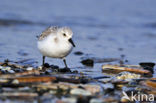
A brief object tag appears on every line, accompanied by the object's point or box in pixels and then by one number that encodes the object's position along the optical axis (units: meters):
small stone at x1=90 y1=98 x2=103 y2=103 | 8.47
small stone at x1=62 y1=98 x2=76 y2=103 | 8.39
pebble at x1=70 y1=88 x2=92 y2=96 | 8.90
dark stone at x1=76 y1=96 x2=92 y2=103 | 8.52
